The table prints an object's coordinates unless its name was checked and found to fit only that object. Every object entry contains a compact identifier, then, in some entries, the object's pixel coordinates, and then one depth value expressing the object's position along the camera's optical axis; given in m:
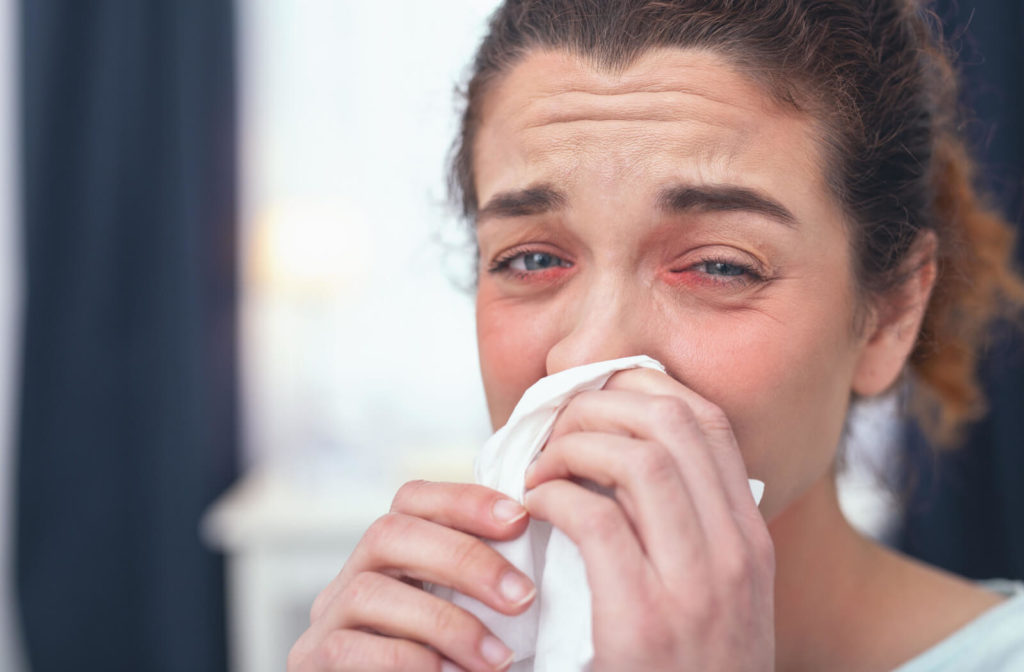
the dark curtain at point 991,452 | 2.53
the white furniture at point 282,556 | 2.56
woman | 0.82
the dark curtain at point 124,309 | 3.20
